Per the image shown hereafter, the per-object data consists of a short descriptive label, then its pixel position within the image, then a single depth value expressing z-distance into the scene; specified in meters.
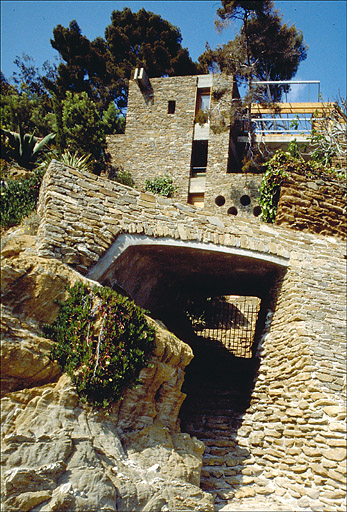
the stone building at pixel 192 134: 18.27
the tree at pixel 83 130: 16.42
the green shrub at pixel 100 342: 6.32
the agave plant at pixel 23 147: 11.59
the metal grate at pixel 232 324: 13.20
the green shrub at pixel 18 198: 8.74
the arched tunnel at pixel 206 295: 8.20
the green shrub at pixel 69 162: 9.66
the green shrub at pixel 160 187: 16.91
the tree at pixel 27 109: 17.97
